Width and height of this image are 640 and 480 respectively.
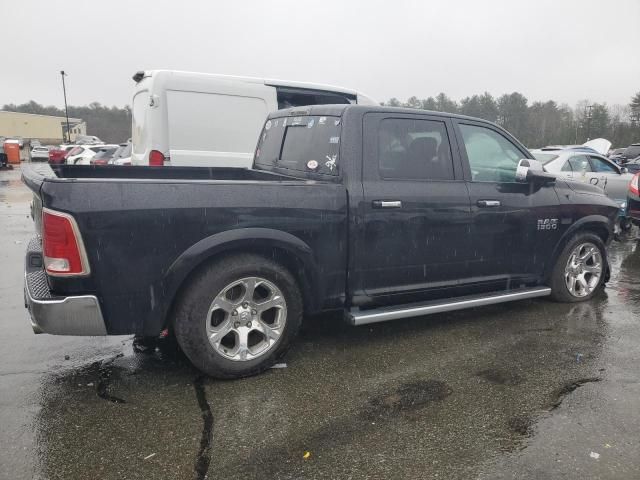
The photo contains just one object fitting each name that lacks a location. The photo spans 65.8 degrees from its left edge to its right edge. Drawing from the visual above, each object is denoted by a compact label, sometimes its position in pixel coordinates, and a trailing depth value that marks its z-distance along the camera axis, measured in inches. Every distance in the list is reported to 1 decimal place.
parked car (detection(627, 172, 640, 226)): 325.7
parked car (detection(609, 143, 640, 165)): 981.9
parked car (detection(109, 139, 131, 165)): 486.1
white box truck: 270.5
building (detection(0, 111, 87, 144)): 2997.0
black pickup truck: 116.0
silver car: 394.0
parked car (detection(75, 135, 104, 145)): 1755.2
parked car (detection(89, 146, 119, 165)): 672.6
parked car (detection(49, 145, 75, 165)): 1108.4
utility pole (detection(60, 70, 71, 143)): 2217.0
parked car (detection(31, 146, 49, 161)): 1544.0
